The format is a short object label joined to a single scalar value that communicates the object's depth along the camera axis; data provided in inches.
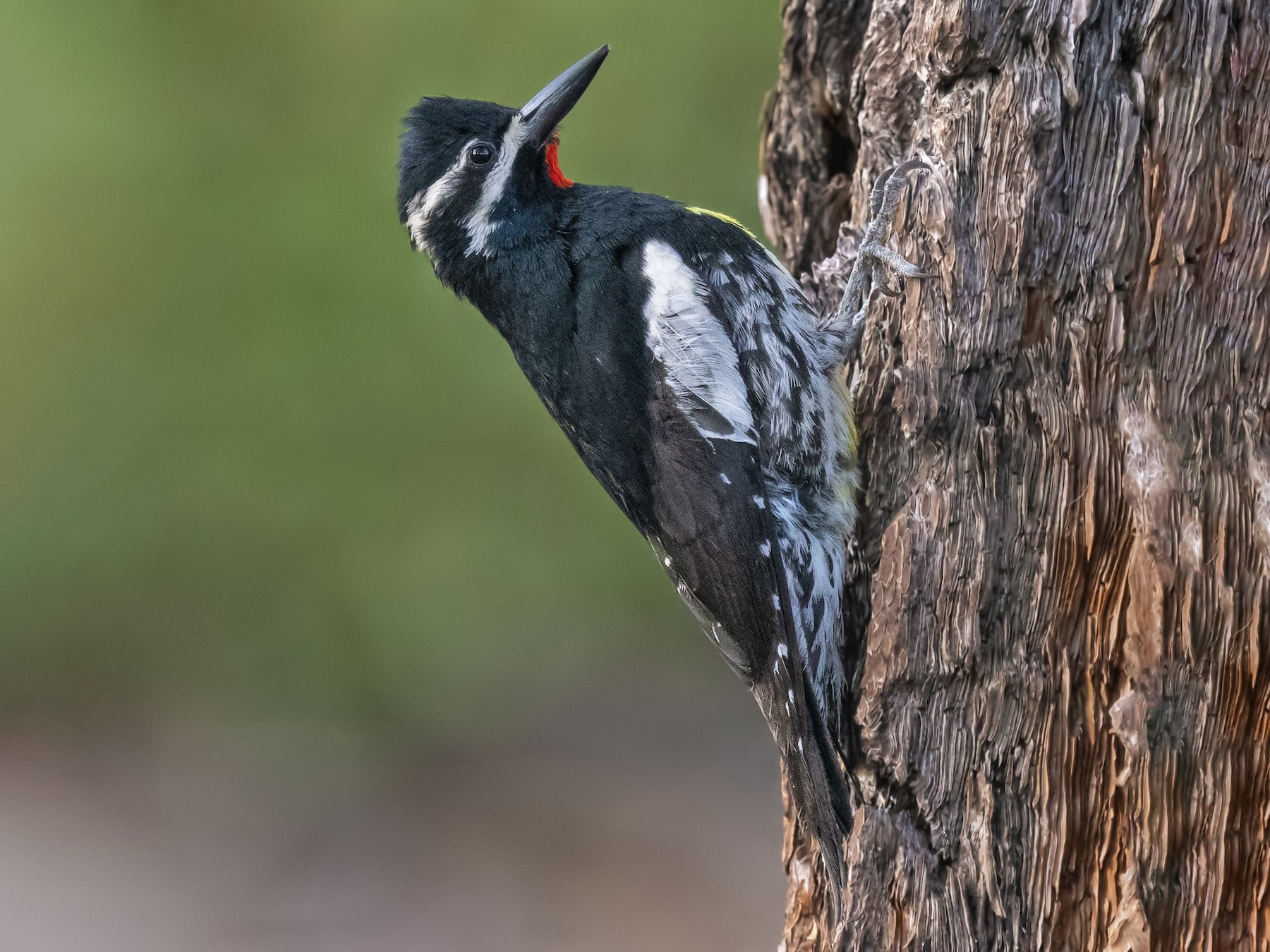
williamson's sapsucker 192.2
